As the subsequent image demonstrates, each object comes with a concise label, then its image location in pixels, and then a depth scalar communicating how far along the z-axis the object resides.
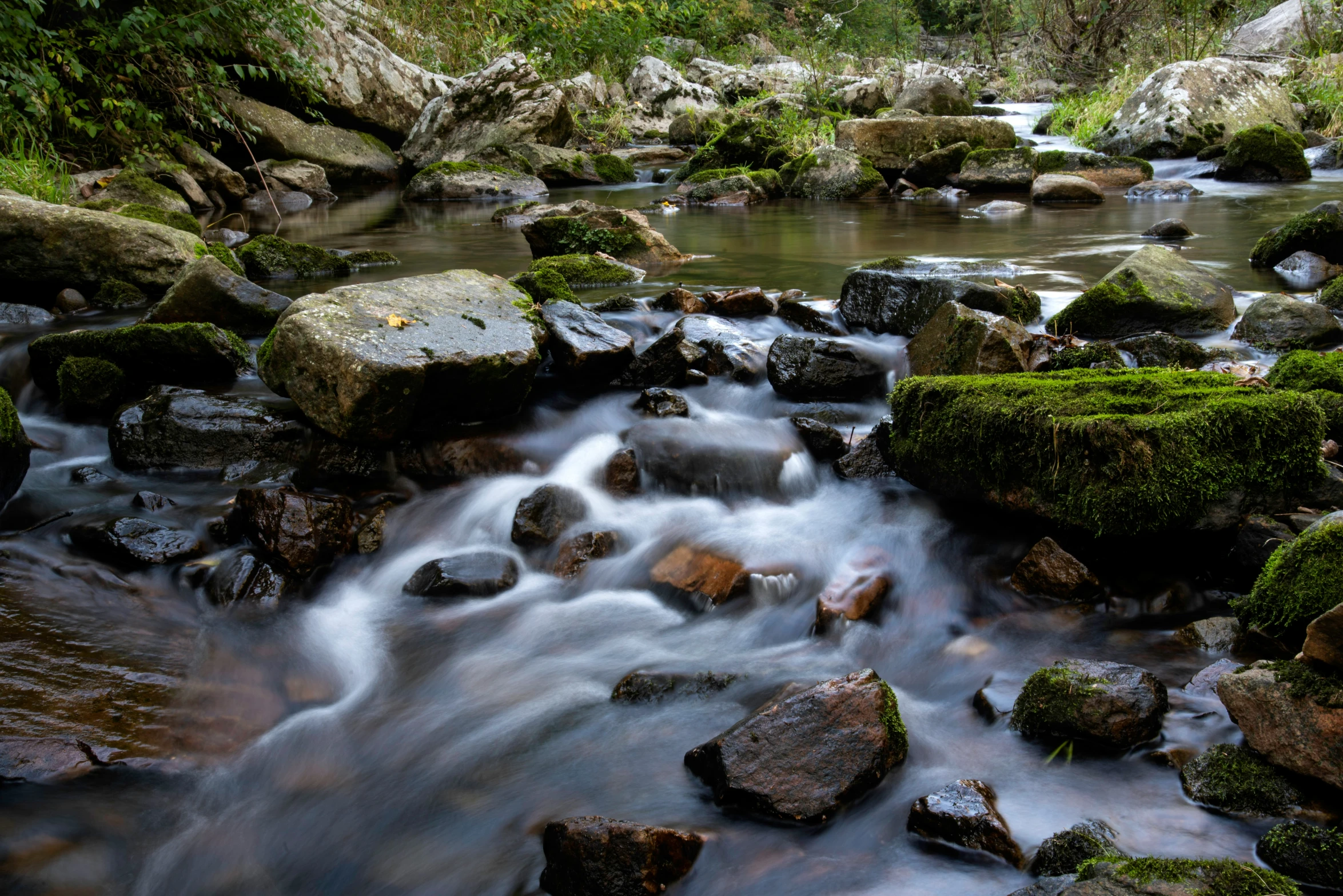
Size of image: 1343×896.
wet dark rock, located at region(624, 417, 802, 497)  4.66
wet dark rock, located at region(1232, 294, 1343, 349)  5.32
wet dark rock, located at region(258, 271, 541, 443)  4.20
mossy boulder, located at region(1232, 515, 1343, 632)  2.54
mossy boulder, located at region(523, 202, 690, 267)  8.77
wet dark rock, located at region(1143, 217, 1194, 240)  9.31
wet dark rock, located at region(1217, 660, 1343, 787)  2.13
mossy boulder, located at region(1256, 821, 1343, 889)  2.00
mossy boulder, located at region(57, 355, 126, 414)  4.96
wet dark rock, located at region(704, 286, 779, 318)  6.68
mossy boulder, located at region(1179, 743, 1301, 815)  2.23
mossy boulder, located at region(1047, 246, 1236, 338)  5.74
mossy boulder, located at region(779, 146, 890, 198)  14.09
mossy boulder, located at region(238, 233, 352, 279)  8.11
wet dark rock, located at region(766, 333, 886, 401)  5.33
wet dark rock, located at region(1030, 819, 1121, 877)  2.11
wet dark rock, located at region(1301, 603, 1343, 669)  2.14
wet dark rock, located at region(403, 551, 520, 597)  3.89
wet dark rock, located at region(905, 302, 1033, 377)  4.66
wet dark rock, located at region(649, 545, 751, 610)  3.79
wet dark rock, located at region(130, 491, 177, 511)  4.22
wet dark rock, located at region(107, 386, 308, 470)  4.63
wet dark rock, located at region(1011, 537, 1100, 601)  3.36
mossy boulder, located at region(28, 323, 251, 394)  5.12
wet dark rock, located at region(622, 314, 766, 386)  5.62
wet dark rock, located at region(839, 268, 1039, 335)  5.88
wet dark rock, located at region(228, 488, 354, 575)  3.89
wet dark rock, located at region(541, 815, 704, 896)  2.23
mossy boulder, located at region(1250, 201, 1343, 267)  7.18
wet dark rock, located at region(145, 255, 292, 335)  5.96
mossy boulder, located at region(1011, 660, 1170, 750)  2.56
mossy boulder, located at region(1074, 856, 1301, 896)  1.73
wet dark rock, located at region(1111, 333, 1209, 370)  5.09
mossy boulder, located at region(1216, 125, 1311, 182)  12.95
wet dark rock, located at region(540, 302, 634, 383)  5.40
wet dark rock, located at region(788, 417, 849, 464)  4.75
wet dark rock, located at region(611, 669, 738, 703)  3.17
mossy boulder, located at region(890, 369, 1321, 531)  3.19
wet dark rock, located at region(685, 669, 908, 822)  2.46
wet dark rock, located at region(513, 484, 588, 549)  4.23
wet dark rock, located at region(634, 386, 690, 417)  5.21
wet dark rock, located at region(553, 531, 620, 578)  4.09
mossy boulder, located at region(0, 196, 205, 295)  6.62
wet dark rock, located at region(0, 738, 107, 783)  2.68
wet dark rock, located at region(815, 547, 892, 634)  3.55
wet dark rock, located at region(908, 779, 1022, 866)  2.29
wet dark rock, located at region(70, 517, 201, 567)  3.83
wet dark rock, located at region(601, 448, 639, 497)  4.64
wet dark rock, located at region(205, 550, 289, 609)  3.72
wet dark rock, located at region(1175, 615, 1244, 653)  2.94
